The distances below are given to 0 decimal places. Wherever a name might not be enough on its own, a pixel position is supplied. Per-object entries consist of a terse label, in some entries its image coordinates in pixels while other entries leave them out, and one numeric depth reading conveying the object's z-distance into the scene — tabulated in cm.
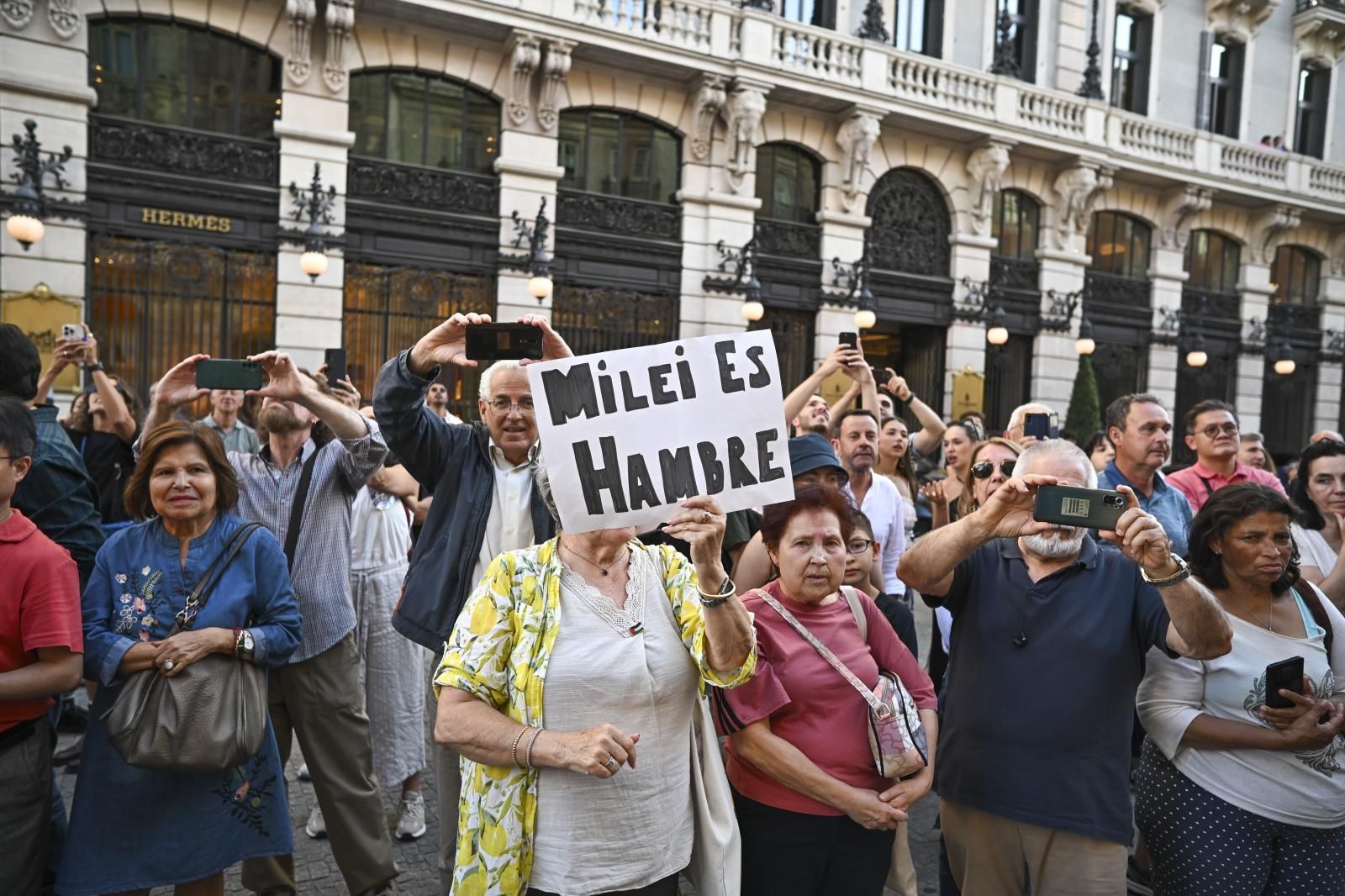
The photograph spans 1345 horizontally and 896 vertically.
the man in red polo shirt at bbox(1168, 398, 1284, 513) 525
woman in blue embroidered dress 282
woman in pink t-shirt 262
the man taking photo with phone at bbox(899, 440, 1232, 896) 276
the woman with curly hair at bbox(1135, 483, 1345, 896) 286
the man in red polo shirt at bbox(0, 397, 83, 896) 266
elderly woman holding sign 219
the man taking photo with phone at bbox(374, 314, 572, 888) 313
